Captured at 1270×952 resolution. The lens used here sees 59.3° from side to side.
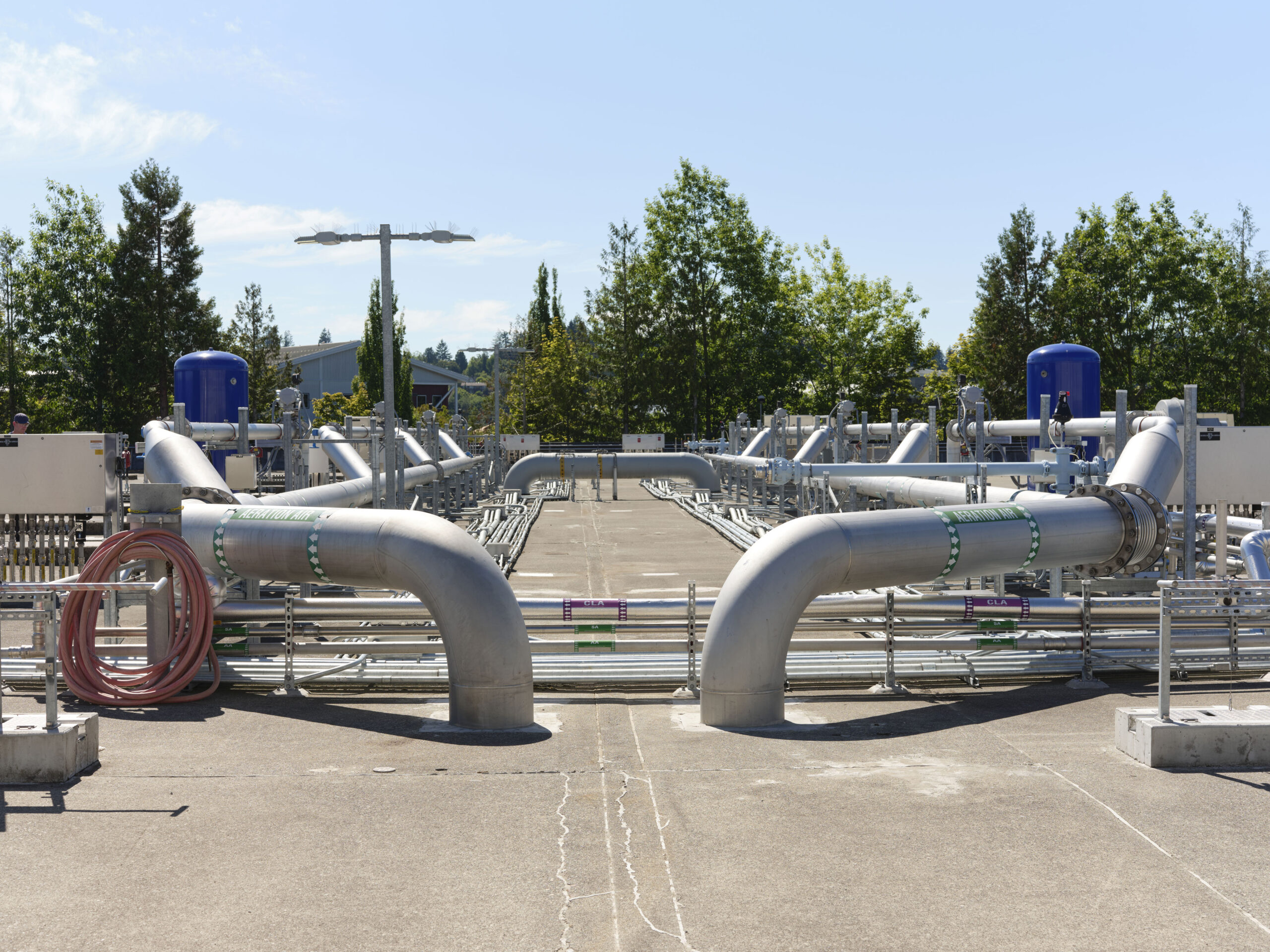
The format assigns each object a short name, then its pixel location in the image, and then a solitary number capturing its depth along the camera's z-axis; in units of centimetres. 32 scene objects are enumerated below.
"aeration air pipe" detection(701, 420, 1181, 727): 935
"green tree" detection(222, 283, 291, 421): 5869
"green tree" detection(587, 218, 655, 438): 6606
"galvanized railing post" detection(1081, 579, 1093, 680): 1115
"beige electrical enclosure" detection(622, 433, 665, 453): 4950
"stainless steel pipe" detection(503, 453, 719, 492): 3938
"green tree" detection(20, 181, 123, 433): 5131
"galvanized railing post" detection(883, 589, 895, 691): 1084
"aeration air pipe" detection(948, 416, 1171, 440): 1561
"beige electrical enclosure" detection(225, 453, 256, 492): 1784
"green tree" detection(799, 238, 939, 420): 6725
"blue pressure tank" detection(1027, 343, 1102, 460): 2275
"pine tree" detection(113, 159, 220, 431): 5278
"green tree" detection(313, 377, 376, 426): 7488
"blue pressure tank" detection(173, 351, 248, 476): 2448
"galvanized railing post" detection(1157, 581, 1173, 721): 827
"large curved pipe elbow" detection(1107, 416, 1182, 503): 1299
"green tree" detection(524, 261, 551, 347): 8694
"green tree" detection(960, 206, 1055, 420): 6056
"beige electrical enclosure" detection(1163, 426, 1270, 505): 1612
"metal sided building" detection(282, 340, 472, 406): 10406
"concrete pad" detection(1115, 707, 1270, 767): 823
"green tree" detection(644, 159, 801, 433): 6569
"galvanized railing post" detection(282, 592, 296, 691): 1070
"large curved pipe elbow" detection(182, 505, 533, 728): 934
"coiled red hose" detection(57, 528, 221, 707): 1004
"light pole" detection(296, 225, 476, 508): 1694
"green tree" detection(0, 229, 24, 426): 5041
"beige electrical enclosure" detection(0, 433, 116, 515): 1691
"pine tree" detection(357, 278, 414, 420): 7425
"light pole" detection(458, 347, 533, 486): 4431
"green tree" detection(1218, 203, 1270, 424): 5484
